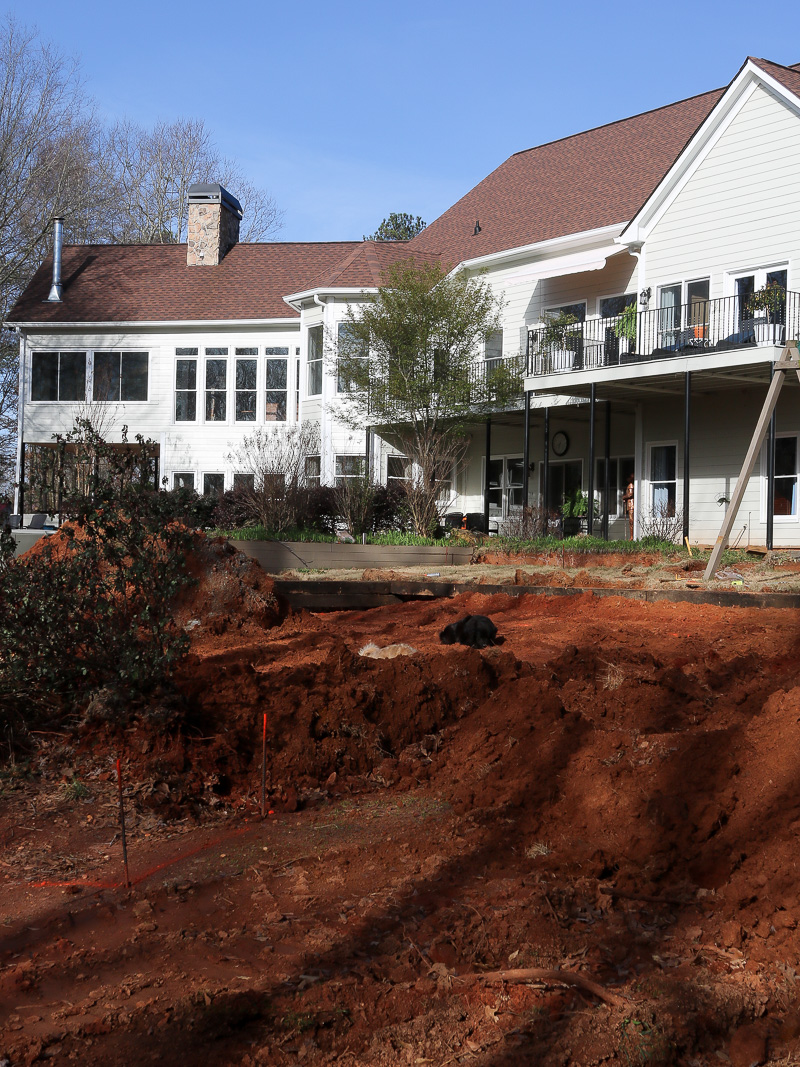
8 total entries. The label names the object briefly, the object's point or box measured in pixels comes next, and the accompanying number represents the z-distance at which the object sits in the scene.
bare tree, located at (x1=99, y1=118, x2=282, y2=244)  41.12
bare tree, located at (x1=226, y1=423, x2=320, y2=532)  18.90
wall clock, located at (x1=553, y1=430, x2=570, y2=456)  24.17
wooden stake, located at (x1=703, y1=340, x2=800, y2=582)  12.25
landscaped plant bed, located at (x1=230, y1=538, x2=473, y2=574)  14.84
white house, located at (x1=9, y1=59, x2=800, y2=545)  18.86
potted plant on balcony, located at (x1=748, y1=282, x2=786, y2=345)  17.56
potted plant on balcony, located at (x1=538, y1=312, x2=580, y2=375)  21.89
